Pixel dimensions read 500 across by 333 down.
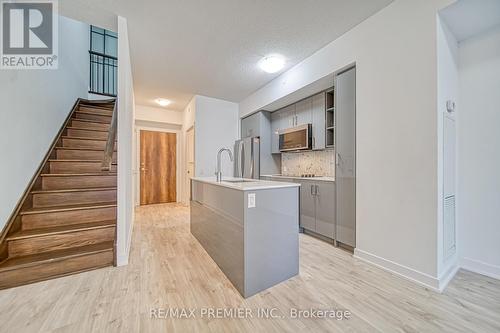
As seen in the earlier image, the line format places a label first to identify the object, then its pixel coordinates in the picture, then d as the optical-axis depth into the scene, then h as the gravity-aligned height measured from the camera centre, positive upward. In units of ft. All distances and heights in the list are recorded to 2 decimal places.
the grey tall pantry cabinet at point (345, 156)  8.34 +0.47
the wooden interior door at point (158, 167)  19.07 -0.04
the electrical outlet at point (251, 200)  5.63 -0.90
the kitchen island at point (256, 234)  5.62 -1.96
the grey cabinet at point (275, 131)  14.48 +2.58
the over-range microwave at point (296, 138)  11.73 +1.75
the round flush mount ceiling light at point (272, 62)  10.30 +5.25
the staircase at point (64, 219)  6.32 -1.92
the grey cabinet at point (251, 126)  15.30 +3.19
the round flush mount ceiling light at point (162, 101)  16.78 +5.39
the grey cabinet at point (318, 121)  10.95 +2.49
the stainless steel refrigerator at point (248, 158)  14.70 +0.63
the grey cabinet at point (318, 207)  9.32 -1.93
